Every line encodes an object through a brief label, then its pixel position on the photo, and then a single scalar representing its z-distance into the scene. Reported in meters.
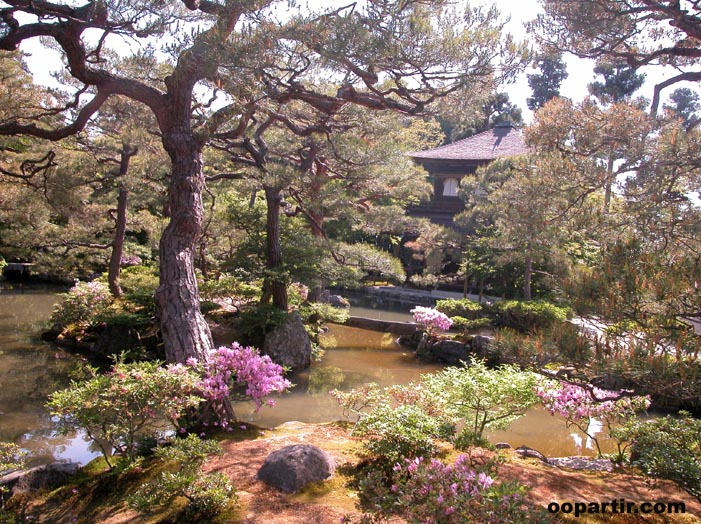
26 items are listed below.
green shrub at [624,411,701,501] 2.98
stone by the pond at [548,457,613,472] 4.19
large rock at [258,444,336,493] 3.10
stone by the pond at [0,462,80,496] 3.42
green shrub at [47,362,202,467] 3.14
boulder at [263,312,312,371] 8.07
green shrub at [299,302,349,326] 9.31
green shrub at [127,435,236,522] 2.76
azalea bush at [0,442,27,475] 3.00
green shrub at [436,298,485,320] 11.70
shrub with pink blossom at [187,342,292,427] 3.85
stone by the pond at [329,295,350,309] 14.25
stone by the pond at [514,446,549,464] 4.26
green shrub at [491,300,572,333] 10.53
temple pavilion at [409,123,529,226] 18.84
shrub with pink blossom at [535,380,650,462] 4.17
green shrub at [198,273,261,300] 8.78
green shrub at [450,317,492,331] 10.65
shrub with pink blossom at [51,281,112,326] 9.12
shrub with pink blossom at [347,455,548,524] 2.02
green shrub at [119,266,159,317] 8.51
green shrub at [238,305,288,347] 8.01
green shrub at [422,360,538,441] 3.63
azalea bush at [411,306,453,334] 9.85
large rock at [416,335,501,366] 9.35
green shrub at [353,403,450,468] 3.18
